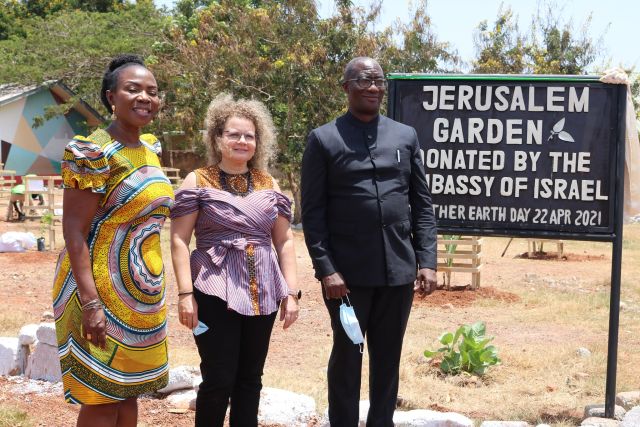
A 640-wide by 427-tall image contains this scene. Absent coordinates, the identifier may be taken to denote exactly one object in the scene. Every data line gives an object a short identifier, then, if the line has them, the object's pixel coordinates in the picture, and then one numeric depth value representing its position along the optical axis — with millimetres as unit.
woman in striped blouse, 3809
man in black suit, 4008
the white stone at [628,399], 5227
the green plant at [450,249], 10648
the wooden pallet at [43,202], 13695
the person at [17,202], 18195
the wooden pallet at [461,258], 10523
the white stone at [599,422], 4754
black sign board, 5020
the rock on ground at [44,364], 5695
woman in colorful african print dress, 3225
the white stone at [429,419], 4621
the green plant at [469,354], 6383
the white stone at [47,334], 5664
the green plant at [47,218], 13227
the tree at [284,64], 17781
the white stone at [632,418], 4543
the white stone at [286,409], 4949
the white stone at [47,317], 7910
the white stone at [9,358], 5945
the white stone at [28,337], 5934
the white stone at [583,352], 7285
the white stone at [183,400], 5242
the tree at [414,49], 18484
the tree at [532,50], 24547
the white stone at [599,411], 5000
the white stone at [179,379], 5430
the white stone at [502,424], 4676
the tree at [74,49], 26469
